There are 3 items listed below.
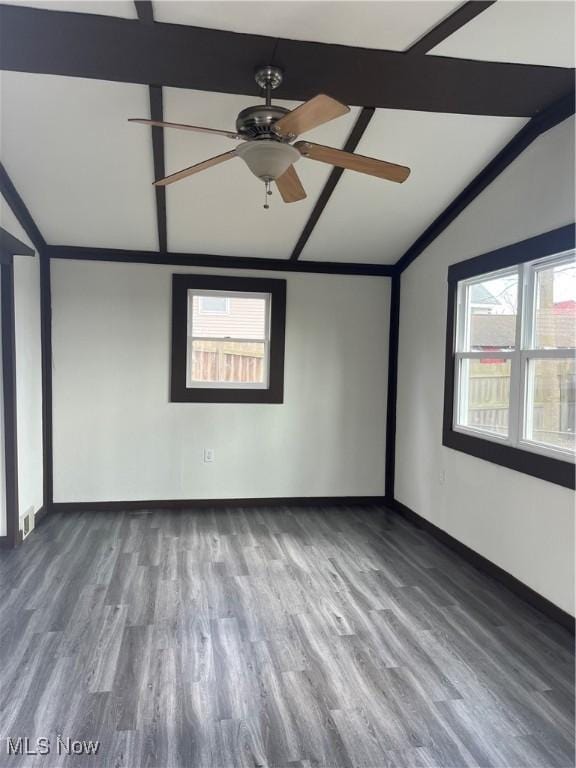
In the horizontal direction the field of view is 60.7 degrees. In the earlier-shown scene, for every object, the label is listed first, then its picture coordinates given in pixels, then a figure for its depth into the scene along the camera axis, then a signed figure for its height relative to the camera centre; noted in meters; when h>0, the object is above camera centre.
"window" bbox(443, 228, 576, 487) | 2.82 +0.02
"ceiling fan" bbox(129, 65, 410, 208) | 1.87 +0.92
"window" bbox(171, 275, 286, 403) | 4.61 +0.16
